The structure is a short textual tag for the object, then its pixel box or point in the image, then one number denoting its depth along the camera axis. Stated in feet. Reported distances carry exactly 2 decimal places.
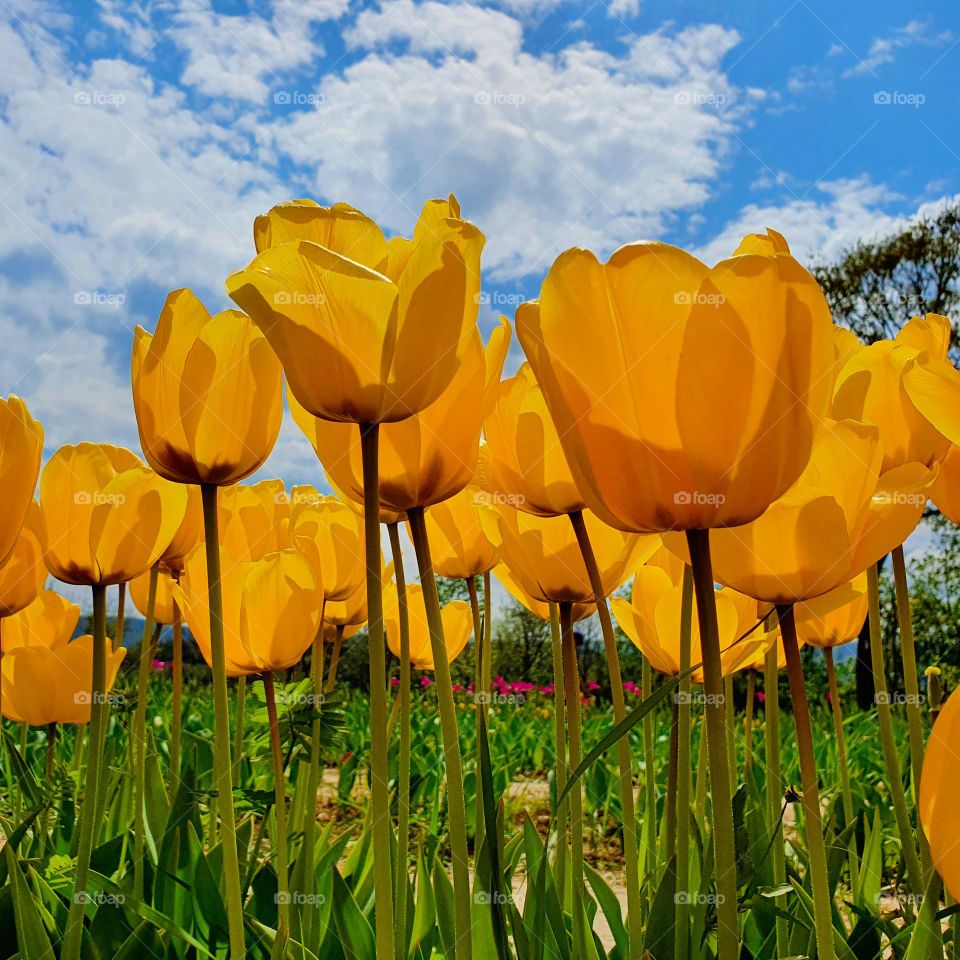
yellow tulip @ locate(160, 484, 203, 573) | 1.99
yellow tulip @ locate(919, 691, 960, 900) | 0.66
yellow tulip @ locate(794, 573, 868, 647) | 1.81
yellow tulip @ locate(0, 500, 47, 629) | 1.73
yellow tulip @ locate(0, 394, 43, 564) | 1.33
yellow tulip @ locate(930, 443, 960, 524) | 1.34
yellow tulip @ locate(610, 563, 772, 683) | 1.42
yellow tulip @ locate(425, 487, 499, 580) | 1.73
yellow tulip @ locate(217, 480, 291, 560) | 1.95
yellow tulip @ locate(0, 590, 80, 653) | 2.57
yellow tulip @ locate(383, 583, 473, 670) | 1.96
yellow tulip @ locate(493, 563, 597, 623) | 1.60
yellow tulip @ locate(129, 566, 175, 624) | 2.40
